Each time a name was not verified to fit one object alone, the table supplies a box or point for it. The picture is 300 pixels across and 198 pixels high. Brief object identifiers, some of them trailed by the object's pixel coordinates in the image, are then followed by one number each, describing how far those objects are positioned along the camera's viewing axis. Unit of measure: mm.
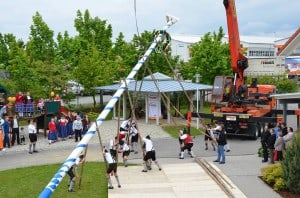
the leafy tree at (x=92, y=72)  38719
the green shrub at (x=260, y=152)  20480
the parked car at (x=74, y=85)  38606
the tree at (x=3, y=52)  47434
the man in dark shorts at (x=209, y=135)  22062
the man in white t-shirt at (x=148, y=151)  17703
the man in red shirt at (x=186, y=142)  20741
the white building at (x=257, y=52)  64375
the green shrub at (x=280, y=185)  14938
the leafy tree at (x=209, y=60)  44875
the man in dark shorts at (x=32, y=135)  23198
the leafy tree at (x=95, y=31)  44719
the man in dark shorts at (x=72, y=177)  15230
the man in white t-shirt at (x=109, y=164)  15336
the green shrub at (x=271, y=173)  15492
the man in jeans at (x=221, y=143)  19312
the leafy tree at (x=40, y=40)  41125
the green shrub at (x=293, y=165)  14062
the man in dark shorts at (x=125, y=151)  18953
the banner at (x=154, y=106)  33250
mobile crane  24656
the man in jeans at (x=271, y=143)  18594
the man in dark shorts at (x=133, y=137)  23234
